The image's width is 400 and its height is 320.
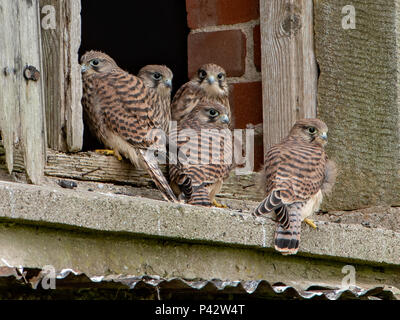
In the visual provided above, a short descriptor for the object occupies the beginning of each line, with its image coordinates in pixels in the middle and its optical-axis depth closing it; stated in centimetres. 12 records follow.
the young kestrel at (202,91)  931
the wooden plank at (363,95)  877
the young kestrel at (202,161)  823
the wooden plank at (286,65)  866
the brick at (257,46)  890
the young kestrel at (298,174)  772
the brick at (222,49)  898
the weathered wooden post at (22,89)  668
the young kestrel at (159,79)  969
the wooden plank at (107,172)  730
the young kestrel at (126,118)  802
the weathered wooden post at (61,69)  737
